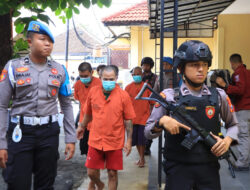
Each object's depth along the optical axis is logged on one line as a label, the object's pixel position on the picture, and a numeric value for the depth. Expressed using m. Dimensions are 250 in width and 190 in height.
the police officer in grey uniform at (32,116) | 2.94
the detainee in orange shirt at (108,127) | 4.29
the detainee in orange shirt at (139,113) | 6.34
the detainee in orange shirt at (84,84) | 5.76
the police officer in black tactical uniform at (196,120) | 2.63
